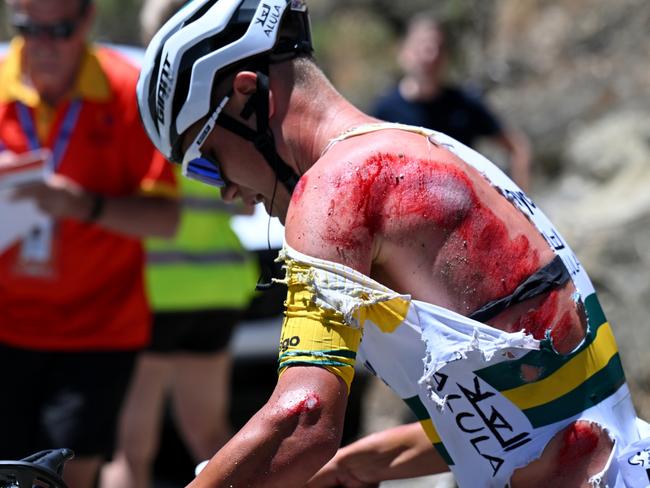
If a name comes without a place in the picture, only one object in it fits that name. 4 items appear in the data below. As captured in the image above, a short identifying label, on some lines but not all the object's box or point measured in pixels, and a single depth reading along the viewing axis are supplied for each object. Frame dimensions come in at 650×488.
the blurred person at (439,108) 14.18
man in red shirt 9.54
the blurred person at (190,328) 11.51
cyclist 4.78
